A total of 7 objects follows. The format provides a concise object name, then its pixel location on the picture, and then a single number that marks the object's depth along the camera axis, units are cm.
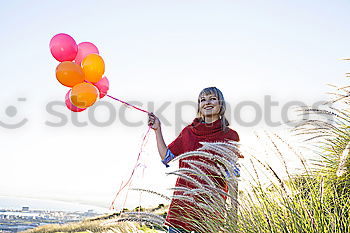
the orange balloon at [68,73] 413
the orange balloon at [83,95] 409
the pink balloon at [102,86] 454
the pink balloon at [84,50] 455
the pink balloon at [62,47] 433
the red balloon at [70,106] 444
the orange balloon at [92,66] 430
